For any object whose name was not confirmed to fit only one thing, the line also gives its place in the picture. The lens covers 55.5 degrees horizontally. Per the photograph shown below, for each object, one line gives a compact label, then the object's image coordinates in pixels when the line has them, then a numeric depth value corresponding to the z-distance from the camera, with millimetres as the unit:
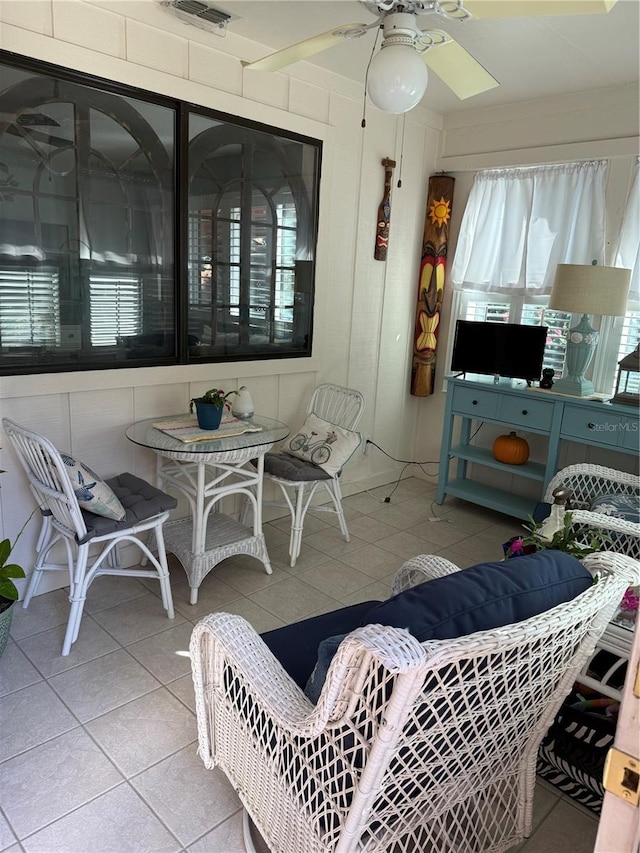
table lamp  3207
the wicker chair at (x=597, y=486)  2477
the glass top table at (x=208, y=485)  2648
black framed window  2473
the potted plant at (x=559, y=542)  1769
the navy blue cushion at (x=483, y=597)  1099
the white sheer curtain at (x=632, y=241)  3393
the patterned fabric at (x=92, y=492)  2242
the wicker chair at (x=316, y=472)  3164
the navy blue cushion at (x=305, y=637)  1623
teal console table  3285
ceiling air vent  2594
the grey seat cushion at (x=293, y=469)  3139
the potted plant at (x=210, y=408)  2789
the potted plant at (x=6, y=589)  2086
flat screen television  3695
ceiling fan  1688
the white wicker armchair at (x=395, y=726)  1036
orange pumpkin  3812
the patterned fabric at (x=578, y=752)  1751
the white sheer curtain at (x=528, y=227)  3596
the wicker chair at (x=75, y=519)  2174
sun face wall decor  4203
